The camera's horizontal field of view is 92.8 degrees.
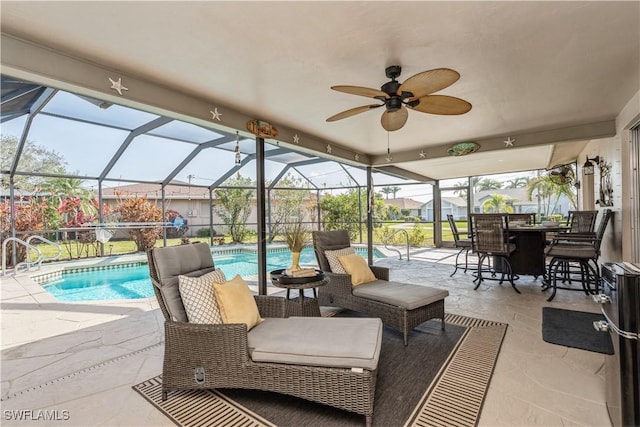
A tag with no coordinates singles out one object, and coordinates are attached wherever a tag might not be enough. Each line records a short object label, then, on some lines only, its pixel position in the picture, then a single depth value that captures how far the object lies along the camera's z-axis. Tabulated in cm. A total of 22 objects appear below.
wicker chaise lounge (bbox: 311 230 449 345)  297
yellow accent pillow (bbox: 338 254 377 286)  361
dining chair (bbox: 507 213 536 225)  600
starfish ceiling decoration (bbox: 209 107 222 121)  367
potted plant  318
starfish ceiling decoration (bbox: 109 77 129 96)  277
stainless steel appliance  156
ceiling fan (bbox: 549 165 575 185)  814
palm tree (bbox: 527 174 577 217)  870
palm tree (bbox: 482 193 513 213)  978
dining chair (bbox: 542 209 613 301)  427
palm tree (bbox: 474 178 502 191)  1001
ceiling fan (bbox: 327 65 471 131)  229
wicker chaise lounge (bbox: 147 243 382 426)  183
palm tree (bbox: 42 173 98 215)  768
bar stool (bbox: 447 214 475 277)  578
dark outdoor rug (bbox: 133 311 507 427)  189
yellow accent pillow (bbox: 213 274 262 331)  222
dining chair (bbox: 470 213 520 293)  475
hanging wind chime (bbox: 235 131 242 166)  405
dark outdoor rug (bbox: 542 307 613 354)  287
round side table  280
